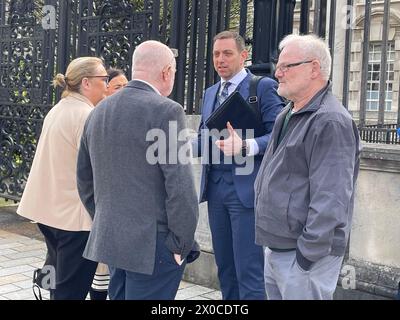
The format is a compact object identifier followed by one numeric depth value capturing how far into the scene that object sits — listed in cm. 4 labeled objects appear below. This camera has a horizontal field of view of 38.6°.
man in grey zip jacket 253
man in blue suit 379
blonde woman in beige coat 385
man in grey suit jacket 289
